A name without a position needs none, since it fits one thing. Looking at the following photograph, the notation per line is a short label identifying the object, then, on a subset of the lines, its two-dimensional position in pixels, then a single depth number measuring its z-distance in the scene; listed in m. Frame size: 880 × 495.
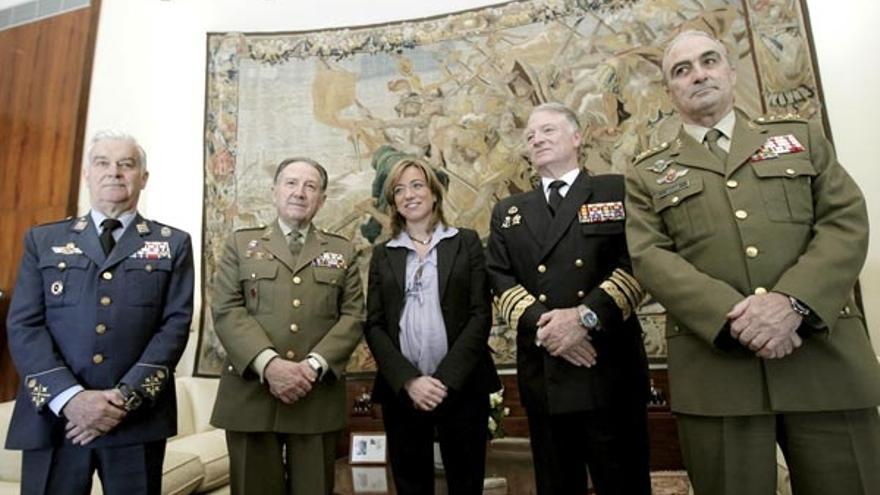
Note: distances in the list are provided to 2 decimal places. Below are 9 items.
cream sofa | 2.27
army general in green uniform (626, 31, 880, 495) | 1.26
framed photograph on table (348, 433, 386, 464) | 2.62
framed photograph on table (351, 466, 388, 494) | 2.29
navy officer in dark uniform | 1.60
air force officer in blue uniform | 1.57
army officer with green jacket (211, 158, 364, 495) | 1.81
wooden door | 3.68
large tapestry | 2.96
